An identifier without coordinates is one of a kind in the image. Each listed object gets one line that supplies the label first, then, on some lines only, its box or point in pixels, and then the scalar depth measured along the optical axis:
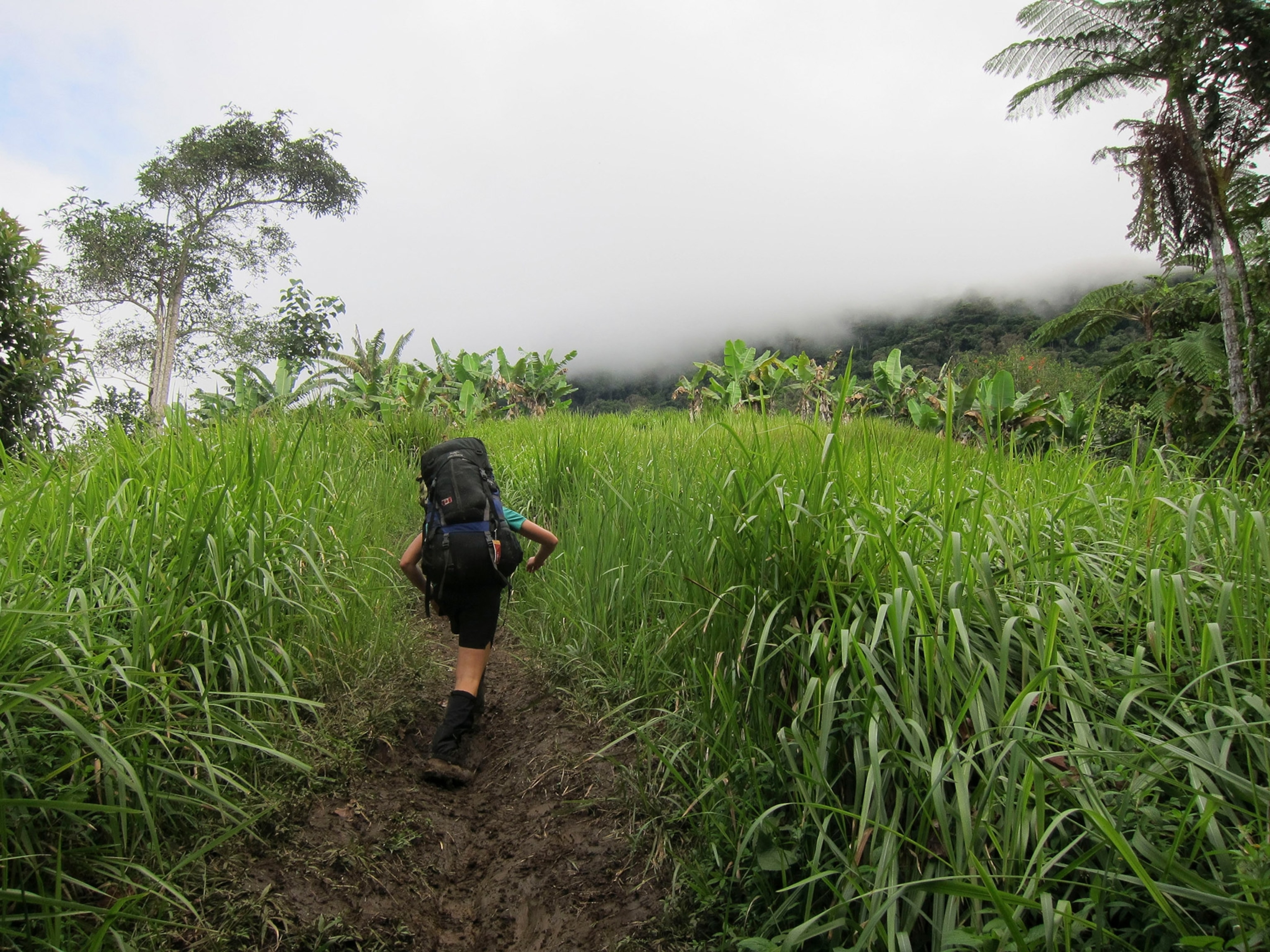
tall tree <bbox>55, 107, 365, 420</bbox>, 22.08
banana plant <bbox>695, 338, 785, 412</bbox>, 12.98
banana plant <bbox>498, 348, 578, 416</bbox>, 16.64
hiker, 3.27
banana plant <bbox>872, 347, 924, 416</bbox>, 15.13
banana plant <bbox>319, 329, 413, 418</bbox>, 15.19
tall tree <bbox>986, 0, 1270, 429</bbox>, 10.03
